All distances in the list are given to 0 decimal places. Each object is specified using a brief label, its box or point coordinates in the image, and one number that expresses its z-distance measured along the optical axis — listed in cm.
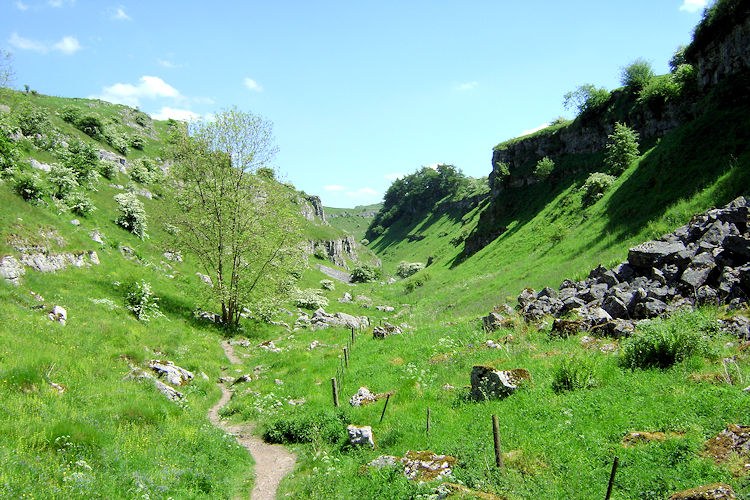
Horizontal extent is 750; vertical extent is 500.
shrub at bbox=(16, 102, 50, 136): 4378
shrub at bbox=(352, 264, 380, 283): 8538
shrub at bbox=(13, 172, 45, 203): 2541
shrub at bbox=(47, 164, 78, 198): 3234
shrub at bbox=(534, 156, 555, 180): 6456
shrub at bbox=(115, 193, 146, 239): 3738
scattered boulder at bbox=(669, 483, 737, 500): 556
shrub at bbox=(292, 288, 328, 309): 4284
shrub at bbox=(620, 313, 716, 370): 1056
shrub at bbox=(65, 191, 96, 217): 3191
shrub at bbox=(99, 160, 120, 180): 4941
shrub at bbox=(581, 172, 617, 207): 4222
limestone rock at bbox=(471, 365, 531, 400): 1172
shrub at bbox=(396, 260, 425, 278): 10396
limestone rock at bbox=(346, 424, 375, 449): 1137
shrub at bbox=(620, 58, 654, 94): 5355
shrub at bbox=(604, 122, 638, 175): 4281
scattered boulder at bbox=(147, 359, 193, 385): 1591
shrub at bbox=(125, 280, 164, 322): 2215
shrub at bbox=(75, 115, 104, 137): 6283
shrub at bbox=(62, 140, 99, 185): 4078
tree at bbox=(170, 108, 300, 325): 2706
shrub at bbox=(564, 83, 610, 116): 5891
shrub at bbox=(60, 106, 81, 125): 6362
